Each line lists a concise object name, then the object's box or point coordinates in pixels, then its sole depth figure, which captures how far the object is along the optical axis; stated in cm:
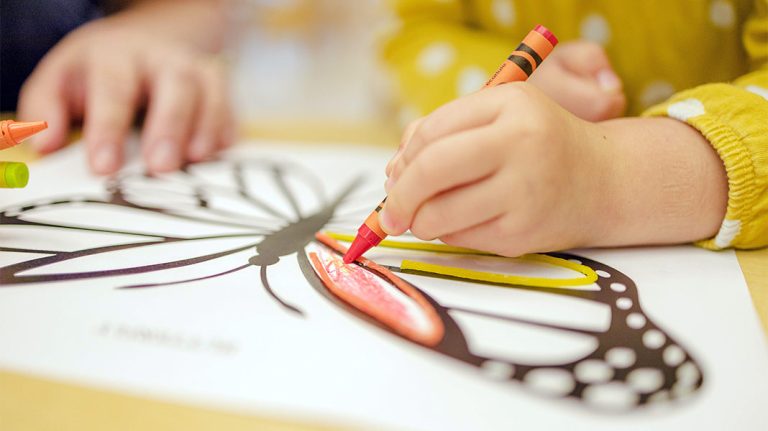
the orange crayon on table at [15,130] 32
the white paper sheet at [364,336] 22
